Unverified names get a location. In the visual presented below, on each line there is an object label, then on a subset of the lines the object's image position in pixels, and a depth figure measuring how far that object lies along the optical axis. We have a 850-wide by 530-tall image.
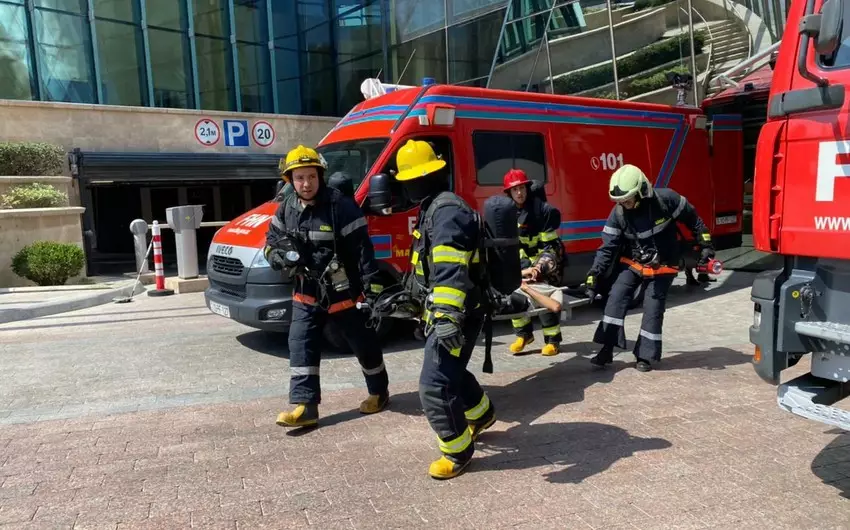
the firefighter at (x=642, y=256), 5.55
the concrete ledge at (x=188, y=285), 10.66
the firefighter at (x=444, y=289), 3.40
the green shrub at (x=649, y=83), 17.89
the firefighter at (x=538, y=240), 6.12
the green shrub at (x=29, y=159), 12.09
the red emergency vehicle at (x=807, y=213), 2.96
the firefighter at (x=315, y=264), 4.38
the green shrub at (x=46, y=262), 10.78
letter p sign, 16.92
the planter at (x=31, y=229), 10.98
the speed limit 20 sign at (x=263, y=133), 17.36
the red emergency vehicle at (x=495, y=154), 6.41
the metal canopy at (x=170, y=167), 14.09
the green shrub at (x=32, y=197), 11.35
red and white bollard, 10.48
